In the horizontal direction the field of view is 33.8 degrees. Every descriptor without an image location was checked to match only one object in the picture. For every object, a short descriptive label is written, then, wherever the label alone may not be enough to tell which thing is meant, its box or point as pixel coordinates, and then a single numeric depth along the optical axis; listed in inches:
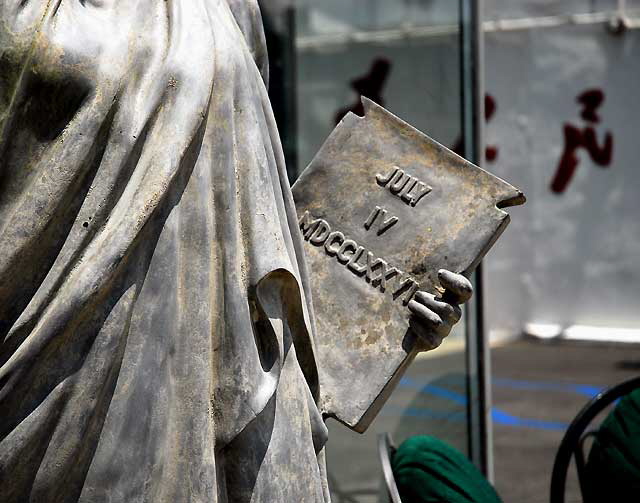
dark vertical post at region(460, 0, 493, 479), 151.2
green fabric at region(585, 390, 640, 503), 103.7
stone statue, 49.1
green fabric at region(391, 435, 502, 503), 91.1
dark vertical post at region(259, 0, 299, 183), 139.9
